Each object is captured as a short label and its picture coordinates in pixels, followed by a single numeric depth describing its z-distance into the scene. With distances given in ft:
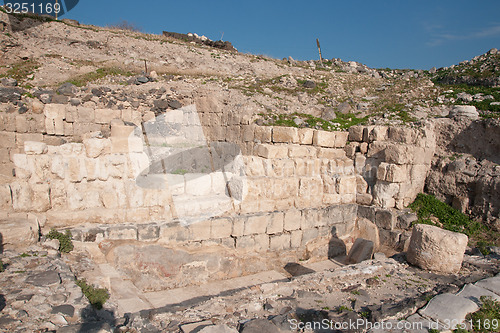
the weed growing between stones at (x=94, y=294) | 12.18
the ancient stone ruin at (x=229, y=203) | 13.69
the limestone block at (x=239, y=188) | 21.83
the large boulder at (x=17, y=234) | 14.44
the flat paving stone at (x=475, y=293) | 13.86
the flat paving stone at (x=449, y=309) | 12.43
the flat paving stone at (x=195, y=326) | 11.77
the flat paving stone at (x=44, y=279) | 12.02
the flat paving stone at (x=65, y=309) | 10.70
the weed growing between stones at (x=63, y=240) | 15.78
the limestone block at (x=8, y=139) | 31.40
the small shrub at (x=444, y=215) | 25.72
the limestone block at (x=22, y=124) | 32.60
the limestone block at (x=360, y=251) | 23.75
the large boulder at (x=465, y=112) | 30.88
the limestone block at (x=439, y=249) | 17.60
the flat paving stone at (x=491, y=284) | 14.69
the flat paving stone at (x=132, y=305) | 13.75
